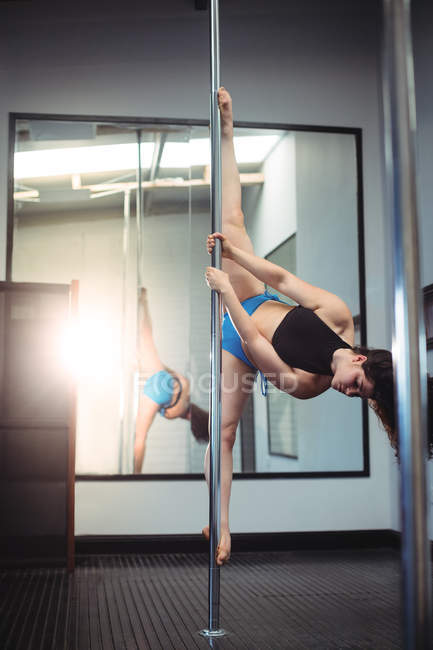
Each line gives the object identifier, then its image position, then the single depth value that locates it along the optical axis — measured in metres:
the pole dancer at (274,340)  2.24
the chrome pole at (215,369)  2.17
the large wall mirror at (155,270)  3.90
